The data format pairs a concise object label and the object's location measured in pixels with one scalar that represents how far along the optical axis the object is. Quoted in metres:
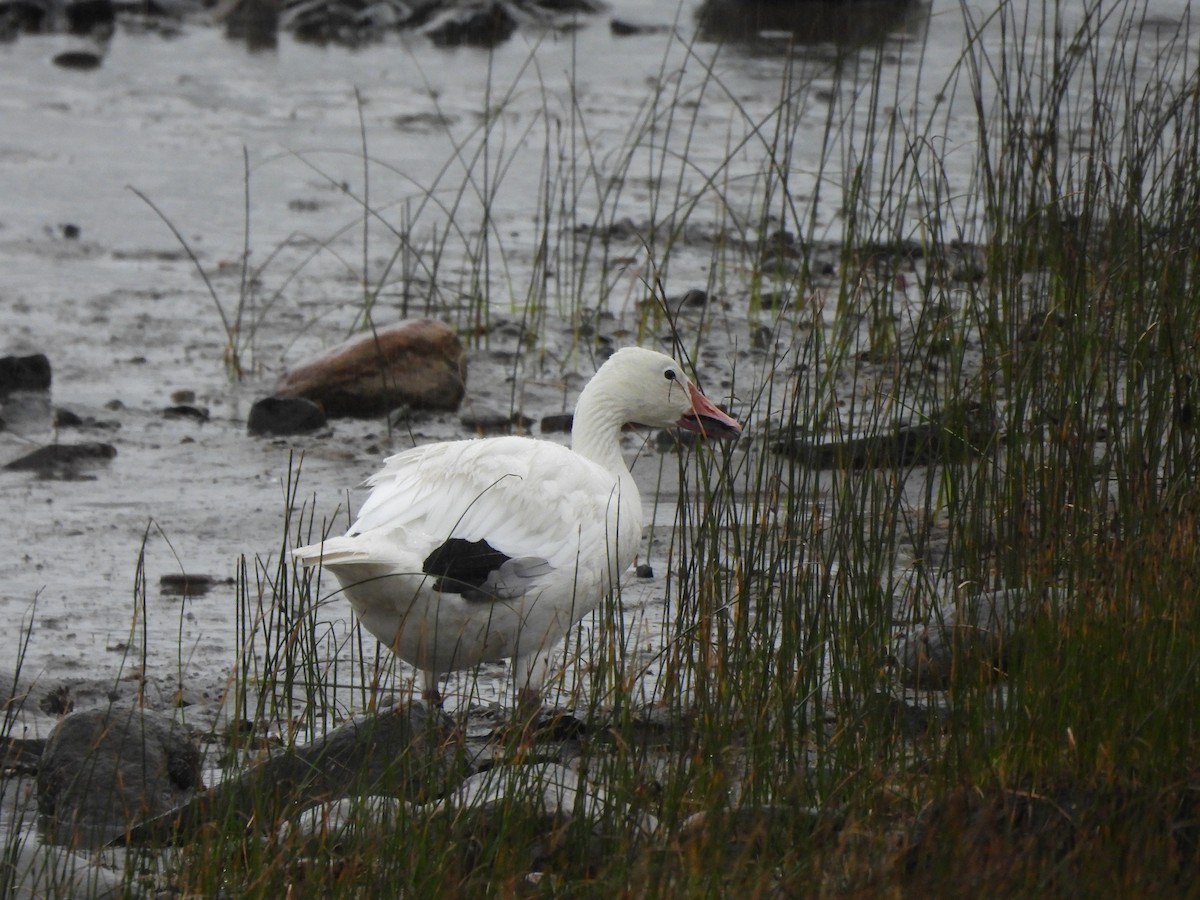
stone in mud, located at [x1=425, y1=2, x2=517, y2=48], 38.66
